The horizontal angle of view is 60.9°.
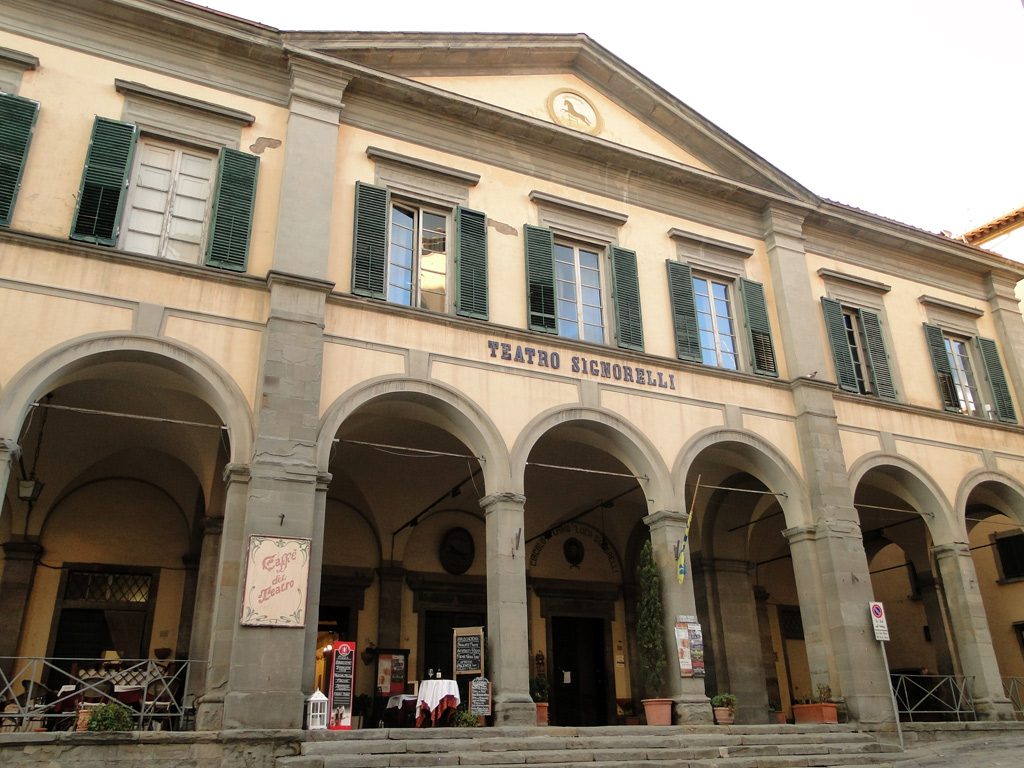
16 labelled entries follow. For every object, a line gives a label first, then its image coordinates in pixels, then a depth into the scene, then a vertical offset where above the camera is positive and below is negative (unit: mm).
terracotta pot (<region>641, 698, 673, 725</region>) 11906 +212
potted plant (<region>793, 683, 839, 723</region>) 12992 +187
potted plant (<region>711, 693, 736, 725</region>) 12344 +242
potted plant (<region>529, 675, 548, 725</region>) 11562 +468
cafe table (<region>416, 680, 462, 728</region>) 11125 +429
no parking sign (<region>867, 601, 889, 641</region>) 13617 +1448
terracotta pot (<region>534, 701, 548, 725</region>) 11531 +223
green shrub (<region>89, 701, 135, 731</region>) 8969 +241
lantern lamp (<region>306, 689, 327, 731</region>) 9891 +273
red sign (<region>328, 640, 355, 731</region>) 10594 +559
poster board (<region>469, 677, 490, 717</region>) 10969 +433
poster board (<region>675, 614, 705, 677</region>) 12383 +1060
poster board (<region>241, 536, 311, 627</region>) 9953 +1692
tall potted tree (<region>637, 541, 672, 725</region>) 11992 +1160
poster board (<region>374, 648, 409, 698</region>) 14547 +991
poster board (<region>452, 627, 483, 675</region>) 12078 +1057
